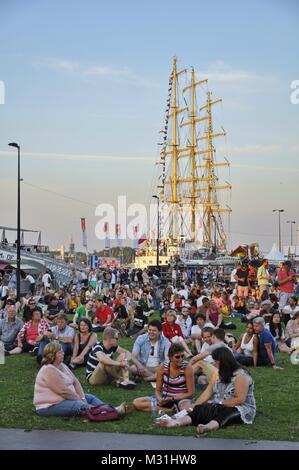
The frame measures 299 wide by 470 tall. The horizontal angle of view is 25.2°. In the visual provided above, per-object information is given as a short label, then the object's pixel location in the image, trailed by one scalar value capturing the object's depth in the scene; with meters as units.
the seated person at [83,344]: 10.80
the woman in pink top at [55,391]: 7.42
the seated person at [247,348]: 11.05
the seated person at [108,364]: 9.37
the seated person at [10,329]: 13.22
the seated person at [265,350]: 11.00
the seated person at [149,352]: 9.88
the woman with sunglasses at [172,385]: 7.71
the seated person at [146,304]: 17.93
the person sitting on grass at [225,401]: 6.96
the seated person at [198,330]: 11.98
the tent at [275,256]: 41.09
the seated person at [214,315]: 14.45
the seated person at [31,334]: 12.74
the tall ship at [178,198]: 79.75
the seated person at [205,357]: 9.08
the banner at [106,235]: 62.09
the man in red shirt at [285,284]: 17.42
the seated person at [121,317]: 16.27
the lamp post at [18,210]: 28.34
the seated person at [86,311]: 17.25
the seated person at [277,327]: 13.88
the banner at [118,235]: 63.47
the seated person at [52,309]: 14.75
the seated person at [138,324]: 16.33
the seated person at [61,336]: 11.14
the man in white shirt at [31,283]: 28.58
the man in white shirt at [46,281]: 28.86
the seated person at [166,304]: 16.27
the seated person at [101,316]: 16.33
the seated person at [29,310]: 13.98
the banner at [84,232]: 53.44
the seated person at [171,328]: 11.84
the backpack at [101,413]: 7.21
